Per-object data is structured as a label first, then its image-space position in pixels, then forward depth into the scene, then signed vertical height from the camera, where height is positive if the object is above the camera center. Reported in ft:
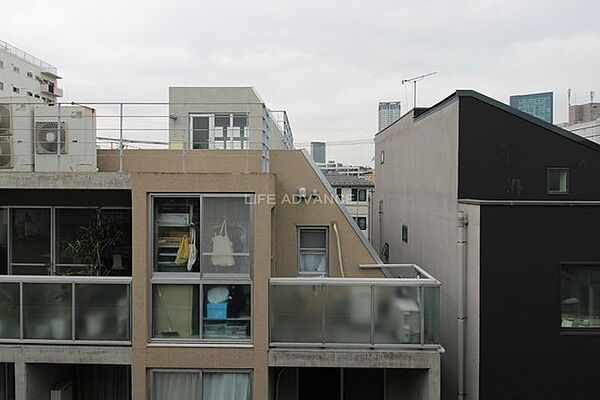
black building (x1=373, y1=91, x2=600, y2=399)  27.89 -3.02
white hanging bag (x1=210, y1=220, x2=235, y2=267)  26.84 -2.74
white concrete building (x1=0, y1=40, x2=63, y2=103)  211.90 +50.02
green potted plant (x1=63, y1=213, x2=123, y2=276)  30.48 -2.83
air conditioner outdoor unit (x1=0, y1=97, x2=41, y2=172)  30.86 +3.32
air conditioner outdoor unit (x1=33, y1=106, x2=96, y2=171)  31.09 +3.24
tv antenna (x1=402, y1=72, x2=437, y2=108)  56.32 +11.90
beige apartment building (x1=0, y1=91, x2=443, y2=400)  26.73 -5.77
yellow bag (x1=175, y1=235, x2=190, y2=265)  27.02 -2.87
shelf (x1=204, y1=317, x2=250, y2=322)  27.17 -6.19
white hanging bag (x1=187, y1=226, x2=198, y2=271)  26.91 -2.61
